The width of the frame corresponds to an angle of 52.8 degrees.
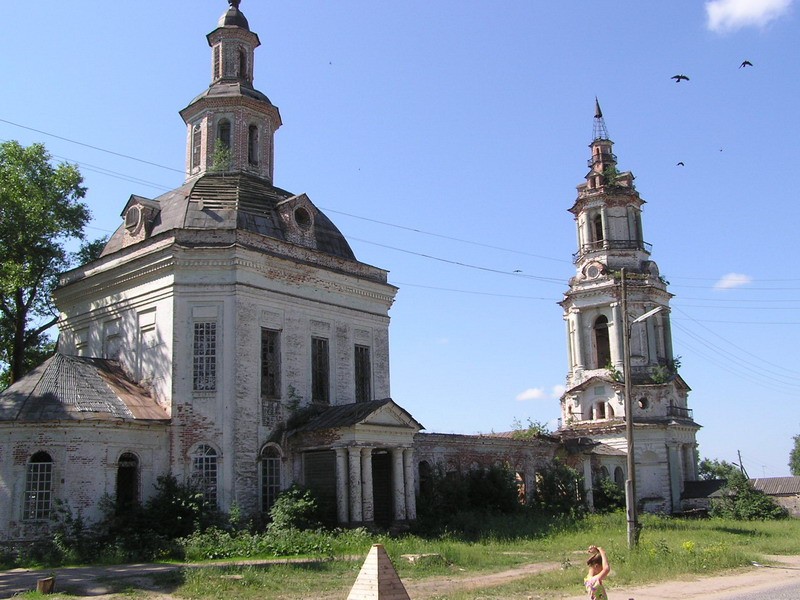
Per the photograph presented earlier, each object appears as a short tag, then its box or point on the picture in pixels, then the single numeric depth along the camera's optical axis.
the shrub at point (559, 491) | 29.75
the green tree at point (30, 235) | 25.12
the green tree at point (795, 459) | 86.88
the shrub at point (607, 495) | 34.47
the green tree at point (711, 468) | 66.38
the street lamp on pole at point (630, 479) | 19.27
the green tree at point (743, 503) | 35.47
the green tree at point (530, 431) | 35.34
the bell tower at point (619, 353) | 40.25
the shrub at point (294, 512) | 20.88
